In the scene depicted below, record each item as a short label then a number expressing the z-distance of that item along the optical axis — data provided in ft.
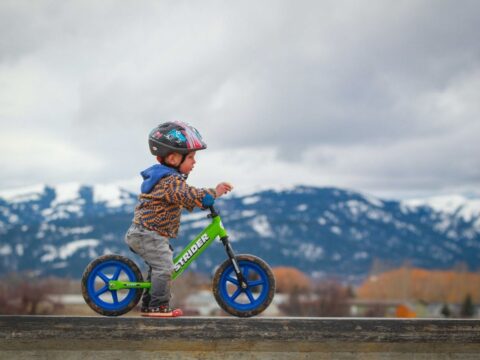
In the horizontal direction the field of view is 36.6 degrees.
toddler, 23.65
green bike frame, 24.12
